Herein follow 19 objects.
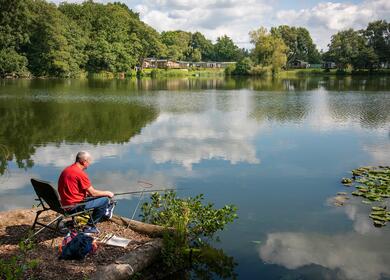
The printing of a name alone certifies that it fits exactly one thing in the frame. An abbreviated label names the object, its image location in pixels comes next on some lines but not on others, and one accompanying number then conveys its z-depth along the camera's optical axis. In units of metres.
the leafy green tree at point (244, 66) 97.94
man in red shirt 6.92
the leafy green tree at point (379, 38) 99.34
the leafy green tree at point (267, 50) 95.69
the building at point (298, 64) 138.00
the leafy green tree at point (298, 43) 133.38
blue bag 6.19
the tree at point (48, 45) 70.06
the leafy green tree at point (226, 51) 178.56
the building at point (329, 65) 118.78
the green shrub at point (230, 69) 104.34
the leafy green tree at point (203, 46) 181.25
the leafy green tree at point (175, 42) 121.72
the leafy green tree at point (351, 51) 97.00
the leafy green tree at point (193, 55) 156.38
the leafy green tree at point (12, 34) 64.25
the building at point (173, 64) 120.19
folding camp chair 6.50
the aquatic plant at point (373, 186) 9.17
